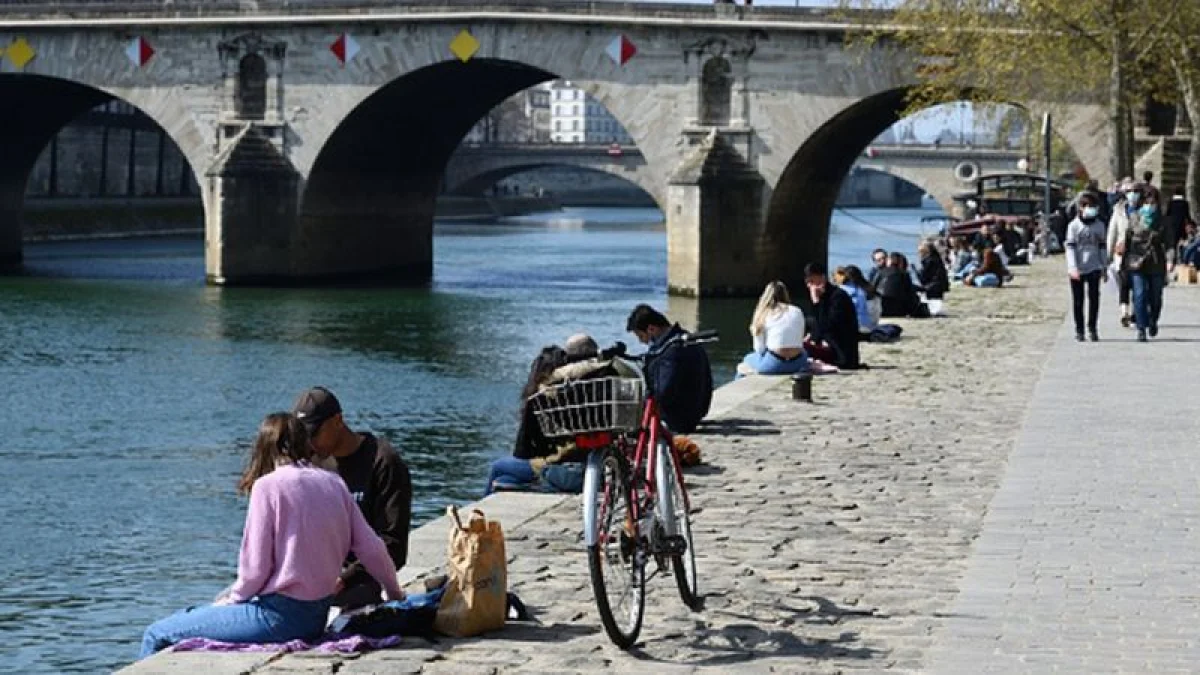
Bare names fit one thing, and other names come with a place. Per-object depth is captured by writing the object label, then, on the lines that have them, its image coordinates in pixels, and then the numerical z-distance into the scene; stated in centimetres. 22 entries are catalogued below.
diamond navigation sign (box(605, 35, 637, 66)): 5772
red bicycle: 1057
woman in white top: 2359
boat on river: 6912
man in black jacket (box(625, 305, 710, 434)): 1667
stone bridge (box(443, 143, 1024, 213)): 11006
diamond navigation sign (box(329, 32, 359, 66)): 6019
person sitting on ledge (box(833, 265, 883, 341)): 2892
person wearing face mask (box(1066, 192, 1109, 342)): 2766
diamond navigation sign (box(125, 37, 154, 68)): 6259
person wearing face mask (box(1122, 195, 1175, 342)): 2772
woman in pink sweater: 1012
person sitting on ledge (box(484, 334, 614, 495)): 1362
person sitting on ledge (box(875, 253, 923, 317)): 3412
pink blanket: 1045
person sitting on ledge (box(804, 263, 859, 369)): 2497
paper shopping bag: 1073
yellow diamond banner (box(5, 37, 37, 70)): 6312
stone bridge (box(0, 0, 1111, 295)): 5612
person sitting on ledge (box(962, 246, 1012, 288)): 4266
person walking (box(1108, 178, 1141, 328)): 2845
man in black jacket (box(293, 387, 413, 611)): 1072
